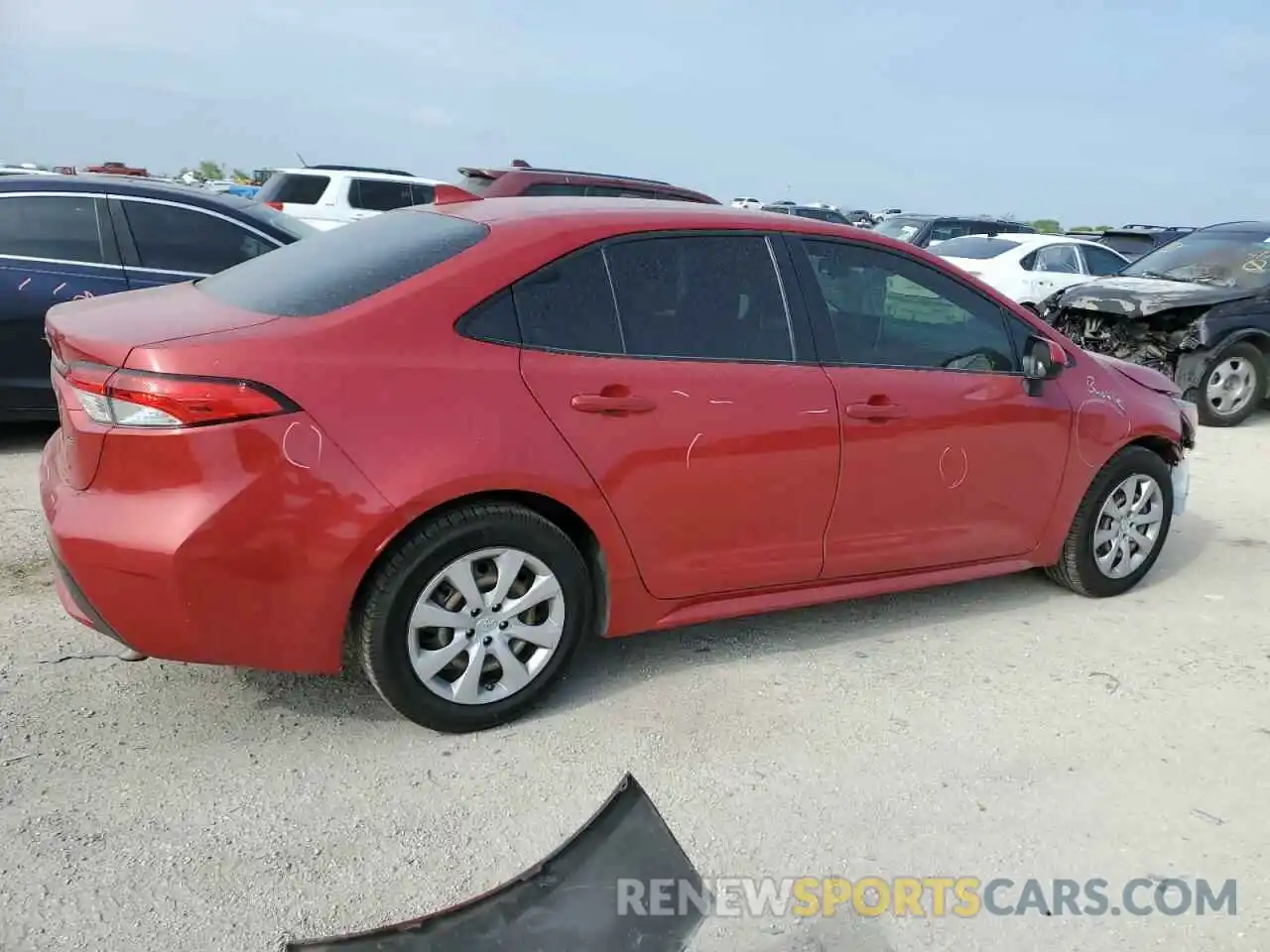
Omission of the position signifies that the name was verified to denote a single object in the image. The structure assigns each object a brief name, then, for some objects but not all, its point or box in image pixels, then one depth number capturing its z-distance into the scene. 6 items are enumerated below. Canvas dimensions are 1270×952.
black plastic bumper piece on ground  2.12
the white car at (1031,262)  13.14
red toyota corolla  2.83
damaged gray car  8.75
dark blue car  5.97
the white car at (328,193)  14.31
